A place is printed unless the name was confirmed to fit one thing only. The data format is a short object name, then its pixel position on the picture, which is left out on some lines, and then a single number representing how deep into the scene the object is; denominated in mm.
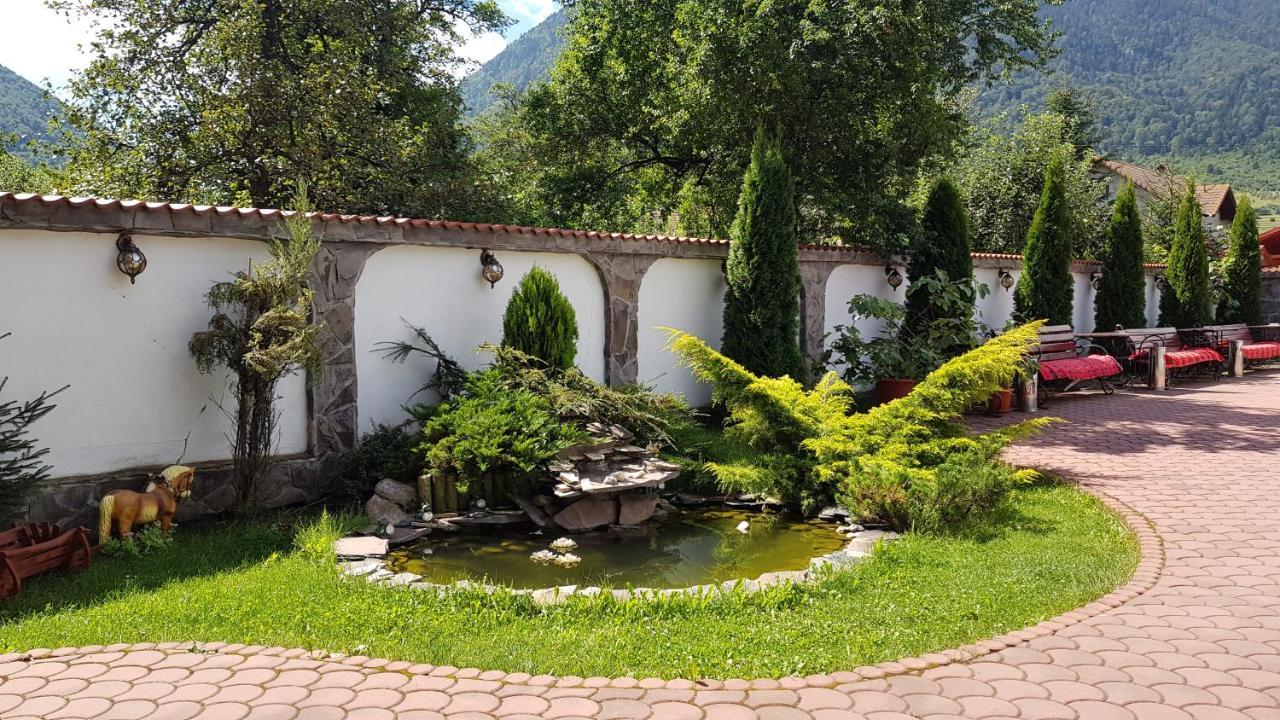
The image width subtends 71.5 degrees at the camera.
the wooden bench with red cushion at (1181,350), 15141
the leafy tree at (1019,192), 21703
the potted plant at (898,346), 12125
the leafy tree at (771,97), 12227
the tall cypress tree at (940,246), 13320
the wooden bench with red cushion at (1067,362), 12961
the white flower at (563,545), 6551
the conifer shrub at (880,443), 6516
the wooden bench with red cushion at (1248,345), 17234
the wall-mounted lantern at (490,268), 8930
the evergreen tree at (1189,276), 18797
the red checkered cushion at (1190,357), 14914
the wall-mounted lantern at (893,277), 13775
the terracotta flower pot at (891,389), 11914
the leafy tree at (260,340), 6559
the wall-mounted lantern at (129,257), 6484
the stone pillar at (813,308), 12531
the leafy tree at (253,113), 15578
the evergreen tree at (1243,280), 20062
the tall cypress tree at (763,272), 11141
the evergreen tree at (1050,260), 15570
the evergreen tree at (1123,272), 17734
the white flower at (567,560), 6184
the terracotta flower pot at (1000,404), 12086
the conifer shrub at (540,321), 8812
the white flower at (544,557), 6254
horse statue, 5984
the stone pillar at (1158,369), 14656
